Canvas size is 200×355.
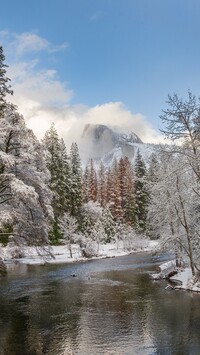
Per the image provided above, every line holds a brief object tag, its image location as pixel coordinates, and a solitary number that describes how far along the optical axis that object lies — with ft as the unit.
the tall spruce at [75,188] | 228.43
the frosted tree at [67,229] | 182.32
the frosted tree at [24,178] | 59.52
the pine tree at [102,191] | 290.89
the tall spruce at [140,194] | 260.62
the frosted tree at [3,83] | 65.26
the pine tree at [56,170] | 206.39
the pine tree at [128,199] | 255.41
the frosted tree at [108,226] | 222.48
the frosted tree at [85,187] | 278.46
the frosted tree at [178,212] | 94.48
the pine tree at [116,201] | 258.98
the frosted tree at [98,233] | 205.26
